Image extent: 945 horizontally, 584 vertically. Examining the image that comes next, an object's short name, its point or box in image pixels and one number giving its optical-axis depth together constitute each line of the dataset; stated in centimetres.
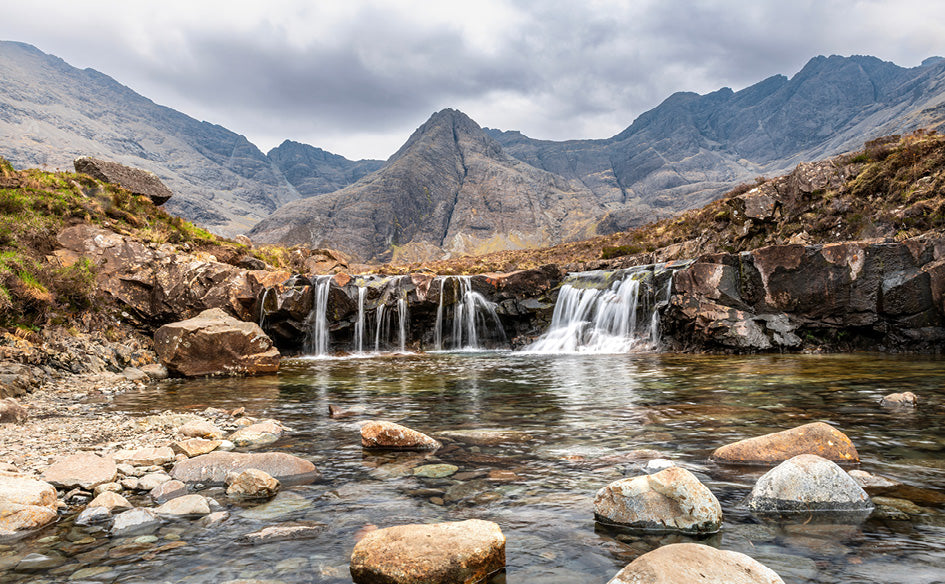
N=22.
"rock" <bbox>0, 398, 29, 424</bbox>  815
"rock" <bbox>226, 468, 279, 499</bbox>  498
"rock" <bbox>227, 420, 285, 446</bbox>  722
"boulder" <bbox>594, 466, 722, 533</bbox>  389
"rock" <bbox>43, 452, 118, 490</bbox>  502
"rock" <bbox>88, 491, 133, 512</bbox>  452
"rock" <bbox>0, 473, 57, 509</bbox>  429
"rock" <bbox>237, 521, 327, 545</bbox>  398
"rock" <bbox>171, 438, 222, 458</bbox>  620
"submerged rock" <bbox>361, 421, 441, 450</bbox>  667
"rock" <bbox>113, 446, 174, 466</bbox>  591
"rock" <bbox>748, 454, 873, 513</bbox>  418
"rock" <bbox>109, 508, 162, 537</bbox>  412
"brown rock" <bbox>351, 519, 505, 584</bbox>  312
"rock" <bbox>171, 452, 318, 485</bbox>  545
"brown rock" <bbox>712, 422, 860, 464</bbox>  553
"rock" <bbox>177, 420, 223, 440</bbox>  726
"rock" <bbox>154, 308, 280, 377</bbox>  1489
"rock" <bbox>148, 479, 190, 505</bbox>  490
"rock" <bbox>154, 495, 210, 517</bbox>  449
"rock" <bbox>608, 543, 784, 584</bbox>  268
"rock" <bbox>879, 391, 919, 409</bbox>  845
